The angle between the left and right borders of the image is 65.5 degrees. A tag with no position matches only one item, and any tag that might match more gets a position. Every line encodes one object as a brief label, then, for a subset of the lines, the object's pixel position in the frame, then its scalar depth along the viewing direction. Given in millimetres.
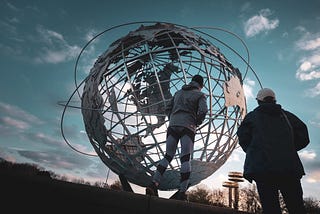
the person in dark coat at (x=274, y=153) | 2459
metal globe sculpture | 5551
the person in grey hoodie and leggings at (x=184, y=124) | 3721
